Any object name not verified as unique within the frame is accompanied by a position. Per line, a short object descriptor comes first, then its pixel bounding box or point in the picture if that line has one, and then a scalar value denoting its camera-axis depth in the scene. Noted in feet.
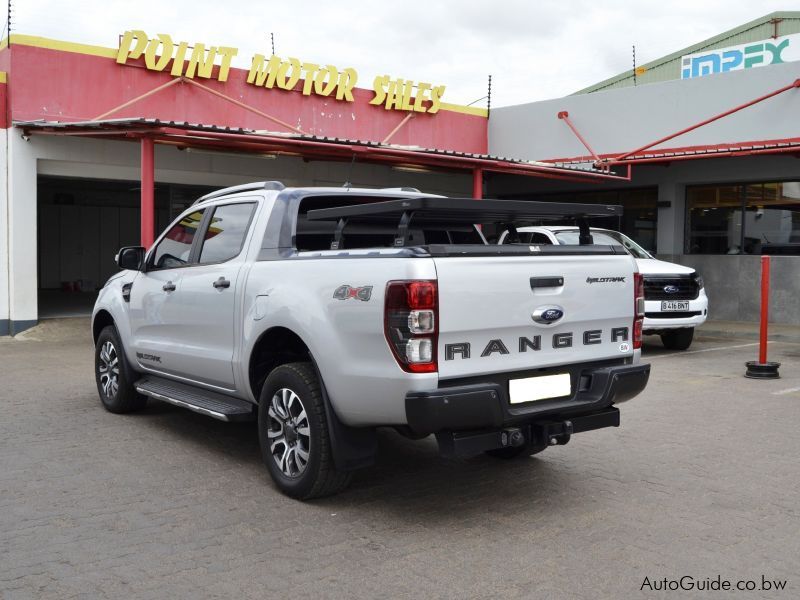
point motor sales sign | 49.49
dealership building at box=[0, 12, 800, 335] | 44.91
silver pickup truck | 13.55
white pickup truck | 38.93
